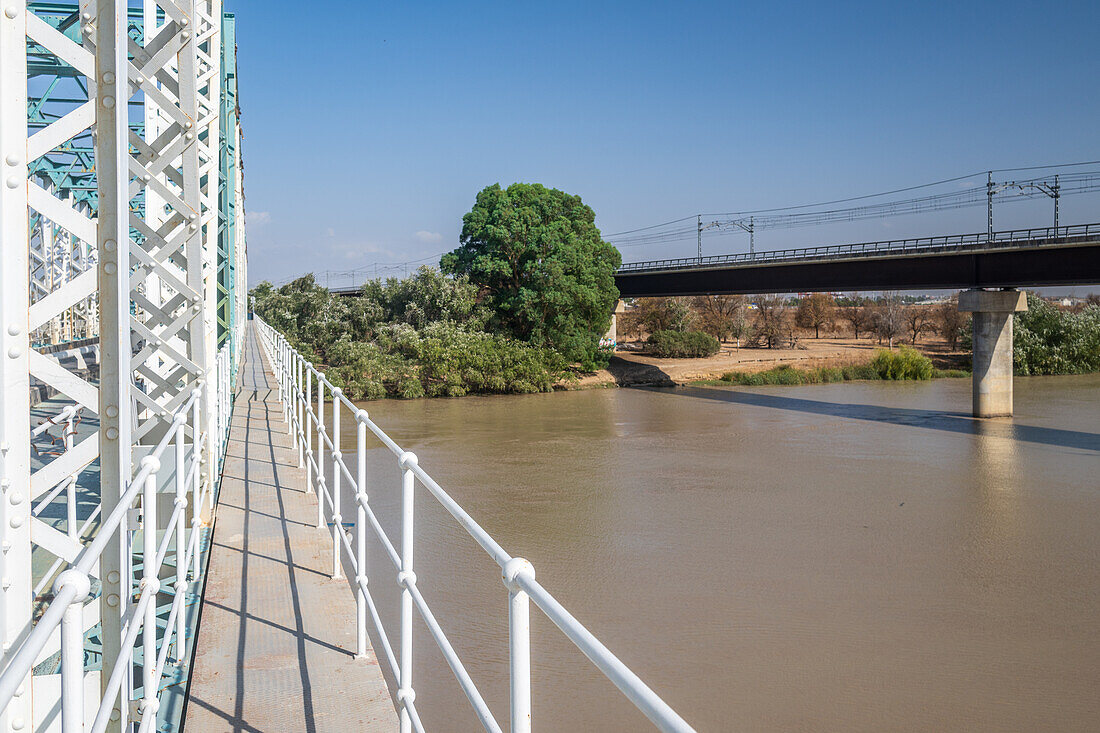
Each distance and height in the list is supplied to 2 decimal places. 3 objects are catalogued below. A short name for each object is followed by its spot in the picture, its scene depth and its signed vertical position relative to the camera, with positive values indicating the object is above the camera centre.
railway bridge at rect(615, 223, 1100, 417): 26.06 +2.30
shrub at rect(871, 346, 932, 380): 41.06 -1.14
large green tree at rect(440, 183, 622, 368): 34.34 +3.13
